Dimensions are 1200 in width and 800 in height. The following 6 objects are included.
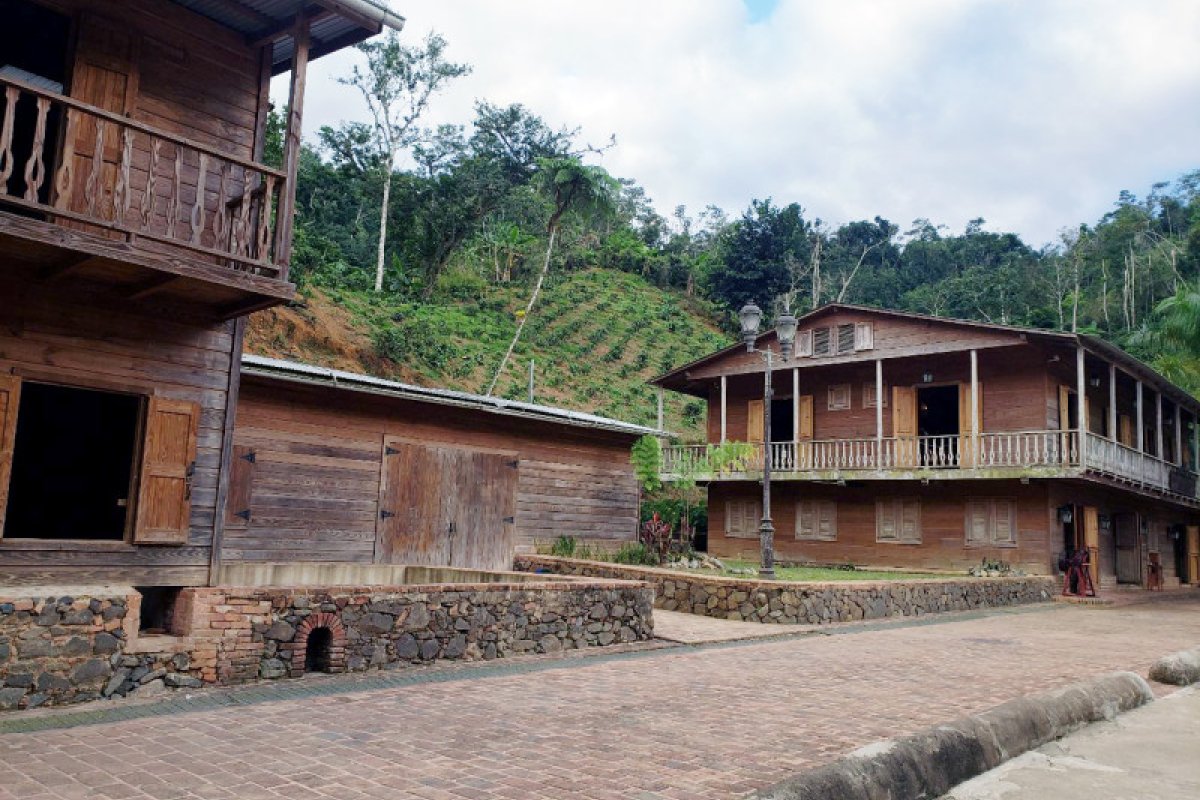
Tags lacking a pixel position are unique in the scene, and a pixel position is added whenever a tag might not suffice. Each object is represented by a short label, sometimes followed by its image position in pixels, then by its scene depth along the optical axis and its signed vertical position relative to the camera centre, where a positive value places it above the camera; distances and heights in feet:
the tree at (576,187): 120.37 +44.11
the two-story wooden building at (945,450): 74.49 +7.16
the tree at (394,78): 126.21 +59.36
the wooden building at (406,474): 45.01 +2.17
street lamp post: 51.60 +9.78
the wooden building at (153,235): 25.79 +7.67
